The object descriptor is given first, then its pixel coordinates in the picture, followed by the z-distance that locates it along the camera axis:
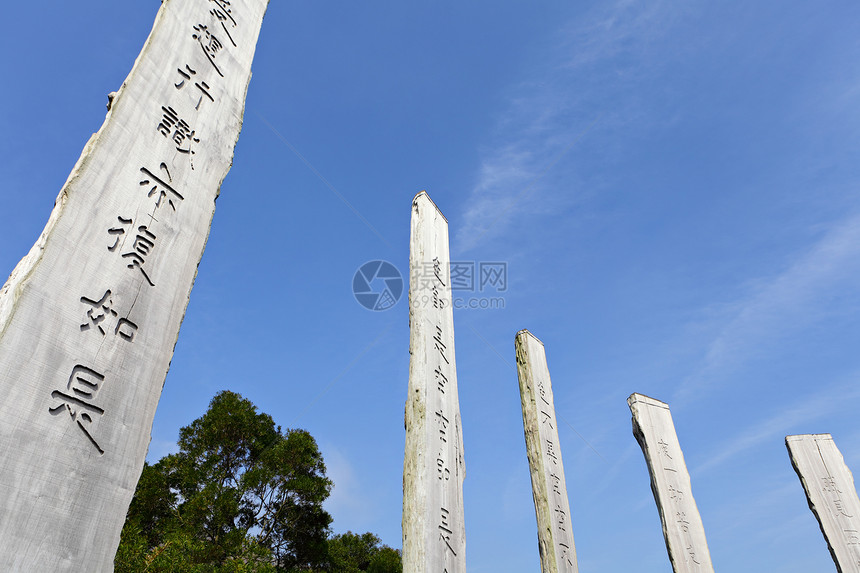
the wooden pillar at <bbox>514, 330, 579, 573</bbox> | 5.36
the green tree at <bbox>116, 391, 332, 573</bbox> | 9.55
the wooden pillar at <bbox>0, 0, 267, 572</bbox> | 1.60
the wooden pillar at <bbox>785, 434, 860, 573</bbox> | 6.19
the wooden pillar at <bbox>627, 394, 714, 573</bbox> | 5.90
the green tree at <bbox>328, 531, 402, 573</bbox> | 14.20
